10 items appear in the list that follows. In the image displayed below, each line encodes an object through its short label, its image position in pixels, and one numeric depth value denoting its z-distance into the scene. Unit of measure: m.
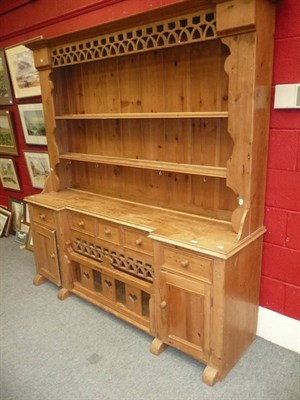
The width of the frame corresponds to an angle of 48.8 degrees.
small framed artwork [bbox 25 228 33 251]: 3.71
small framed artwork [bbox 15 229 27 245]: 3.92
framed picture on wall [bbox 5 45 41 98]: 3.19
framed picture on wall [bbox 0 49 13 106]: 3.46
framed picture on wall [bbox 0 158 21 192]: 3.94
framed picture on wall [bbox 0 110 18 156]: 3.72
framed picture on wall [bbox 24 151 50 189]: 3.45
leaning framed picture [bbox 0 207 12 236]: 4.16
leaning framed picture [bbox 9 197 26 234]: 4.01
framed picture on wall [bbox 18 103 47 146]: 3.33
